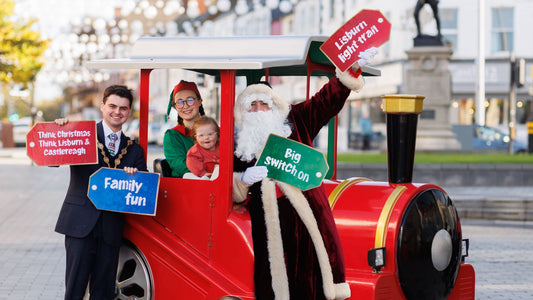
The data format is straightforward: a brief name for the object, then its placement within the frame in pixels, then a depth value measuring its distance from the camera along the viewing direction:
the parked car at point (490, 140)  29.58
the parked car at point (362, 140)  38.16
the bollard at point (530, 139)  27.53
